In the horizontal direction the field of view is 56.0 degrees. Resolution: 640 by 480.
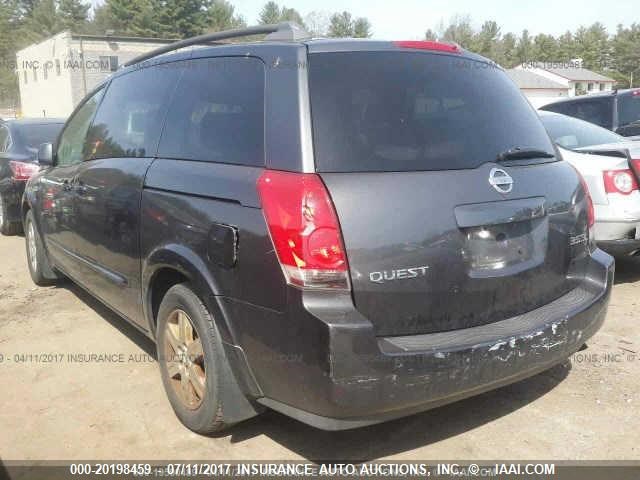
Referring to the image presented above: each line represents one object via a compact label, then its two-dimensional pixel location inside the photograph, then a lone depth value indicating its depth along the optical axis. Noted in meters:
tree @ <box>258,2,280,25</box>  84.95
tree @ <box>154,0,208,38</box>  57.12
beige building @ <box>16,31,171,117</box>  35.41
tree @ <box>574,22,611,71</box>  93.31
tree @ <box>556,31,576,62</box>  92.00
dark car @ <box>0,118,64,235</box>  7.33
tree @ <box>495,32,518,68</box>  84.88
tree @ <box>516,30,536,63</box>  89.06
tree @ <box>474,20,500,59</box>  75.45
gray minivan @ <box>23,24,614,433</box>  2.27
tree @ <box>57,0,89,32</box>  75.62
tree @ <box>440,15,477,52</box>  71.56
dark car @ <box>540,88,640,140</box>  8.33
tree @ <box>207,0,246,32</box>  59.62
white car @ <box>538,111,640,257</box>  4.88
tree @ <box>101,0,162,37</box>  57.34
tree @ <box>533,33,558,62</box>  91.00
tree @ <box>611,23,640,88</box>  87.69
